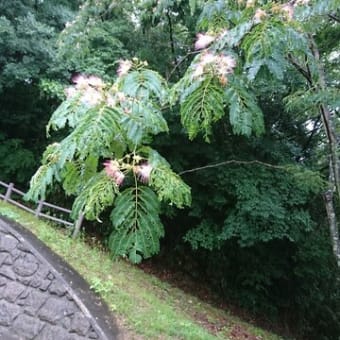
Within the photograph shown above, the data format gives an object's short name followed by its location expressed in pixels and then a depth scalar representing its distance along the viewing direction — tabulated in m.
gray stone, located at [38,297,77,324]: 4.84
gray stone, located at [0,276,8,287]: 5.33
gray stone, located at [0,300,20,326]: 5.07
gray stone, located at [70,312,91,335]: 4.64
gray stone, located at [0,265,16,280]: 5.34
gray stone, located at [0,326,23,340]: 4.92
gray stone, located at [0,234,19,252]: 5.52
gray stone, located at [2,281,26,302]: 5.20
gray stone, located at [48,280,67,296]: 4.96
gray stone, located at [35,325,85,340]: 4.71
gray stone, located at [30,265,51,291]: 5.11
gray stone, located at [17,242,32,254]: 5.43
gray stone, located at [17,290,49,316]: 5.03
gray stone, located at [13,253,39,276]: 5.29
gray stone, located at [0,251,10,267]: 5.47
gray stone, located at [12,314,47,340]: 4.90
